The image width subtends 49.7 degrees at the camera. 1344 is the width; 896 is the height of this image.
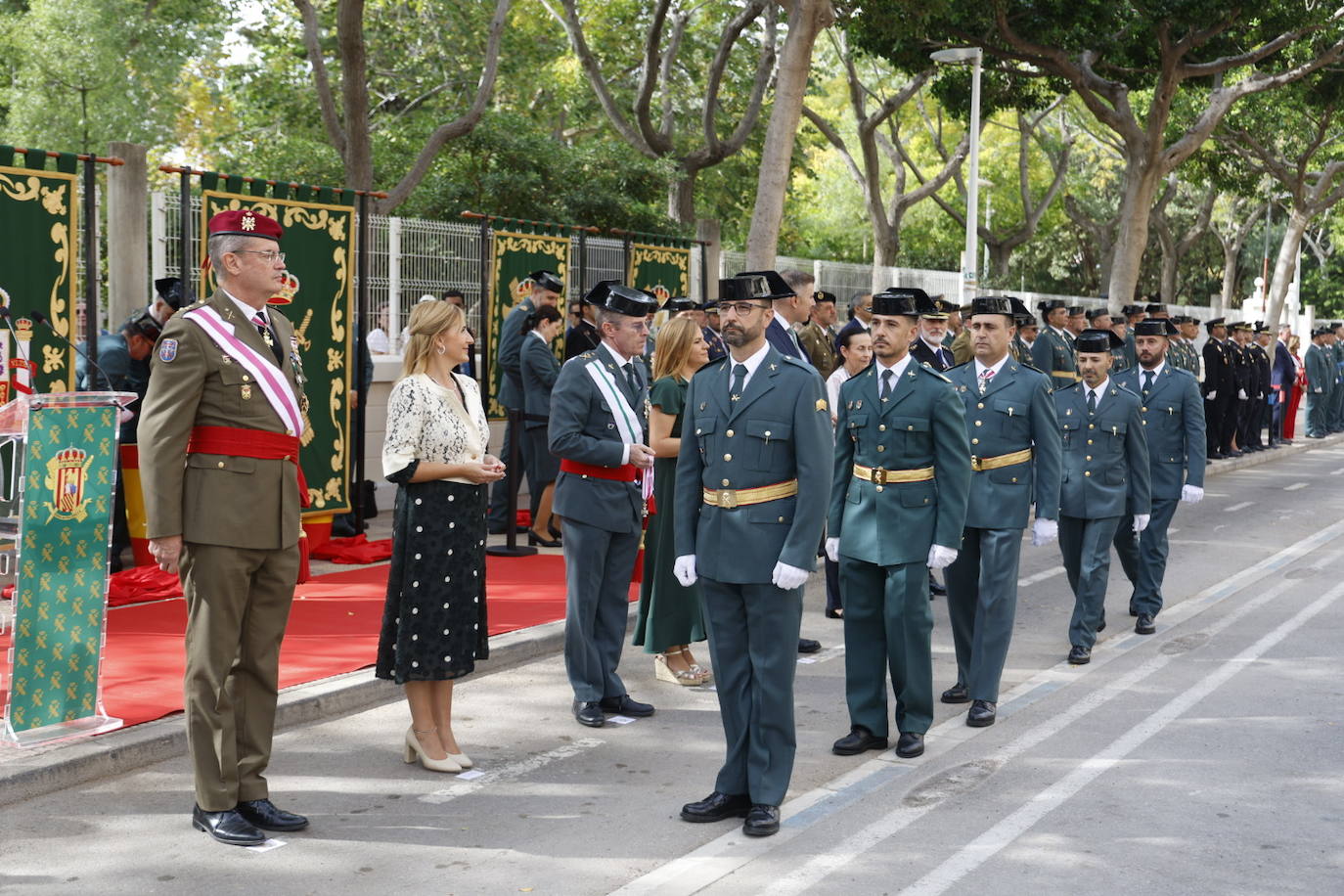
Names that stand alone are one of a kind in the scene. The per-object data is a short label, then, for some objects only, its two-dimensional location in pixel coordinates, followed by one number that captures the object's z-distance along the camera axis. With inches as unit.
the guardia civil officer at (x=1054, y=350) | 604.1
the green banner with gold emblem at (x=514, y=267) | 511.2
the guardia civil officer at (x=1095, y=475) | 336.5
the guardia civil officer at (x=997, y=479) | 283.4
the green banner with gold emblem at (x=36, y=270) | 343.3
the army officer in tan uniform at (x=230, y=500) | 197.8
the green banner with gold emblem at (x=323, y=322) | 415.8
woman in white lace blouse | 230.2
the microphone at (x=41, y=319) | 321.4
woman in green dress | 292.5
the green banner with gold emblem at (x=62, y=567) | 232.8
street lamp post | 863.1
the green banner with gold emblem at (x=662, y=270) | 602.9
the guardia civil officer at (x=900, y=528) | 250.5
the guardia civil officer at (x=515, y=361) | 468.8
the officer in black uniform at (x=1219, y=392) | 874.8
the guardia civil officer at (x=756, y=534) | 210.8
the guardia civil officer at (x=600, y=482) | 269.0
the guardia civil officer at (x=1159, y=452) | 369.4
